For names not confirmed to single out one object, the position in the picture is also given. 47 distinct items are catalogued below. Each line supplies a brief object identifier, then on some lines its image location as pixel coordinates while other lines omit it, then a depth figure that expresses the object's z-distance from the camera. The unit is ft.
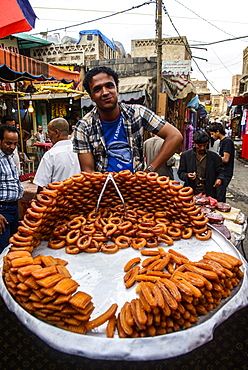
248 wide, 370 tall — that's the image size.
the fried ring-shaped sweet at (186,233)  6.96
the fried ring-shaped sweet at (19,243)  5.99
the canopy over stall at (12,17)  8.82
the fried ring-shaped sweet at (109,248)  6.36
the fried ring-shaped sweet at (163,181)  7.45
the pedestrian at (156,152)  17.93
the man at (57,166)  11.93
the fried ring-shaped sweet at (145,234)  6.78
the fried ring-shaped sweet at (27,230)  6.20
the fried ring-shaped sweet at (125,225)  7.04
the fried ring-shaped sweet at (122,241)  6.59
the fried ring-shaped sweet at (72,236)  6.61
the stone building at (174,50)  59.82
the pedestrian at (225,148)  18.63
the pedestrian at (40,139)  41.39
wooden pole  30.55
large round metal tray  3.91
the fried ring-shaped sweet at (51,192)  6.69
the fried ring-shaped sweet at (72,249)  6.32
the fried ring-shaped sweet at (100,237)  6.72
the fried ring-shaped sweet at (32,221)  6.31
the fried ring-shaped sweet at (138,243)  6.54
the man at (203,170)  14.84
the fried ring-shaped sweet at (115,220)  7.41
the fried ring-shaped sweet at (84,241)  6.38
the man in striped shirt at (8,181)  11.75
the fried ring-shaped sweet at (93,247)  6.39
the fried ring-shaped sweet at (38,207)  6.42
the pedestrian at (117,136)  8.50
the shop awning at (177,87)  32.44
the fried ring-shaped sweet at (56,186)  6.91
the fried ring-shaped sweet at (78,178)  7.32
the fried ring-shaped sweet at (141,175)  7.63
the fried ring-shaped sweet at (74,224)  7.20
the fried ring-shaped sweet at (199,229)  7.04
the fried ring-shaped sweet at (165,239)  6.68
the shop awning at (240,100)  58.80
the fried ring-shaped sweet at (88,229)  6.94
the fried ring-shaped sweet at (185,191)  7.17
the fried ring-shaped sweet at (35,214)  6.38
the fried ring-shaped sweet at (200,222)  7.00
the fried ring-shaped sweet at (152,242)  6.58
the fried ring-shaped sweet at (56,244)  6.59
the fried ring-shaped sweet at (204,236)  6.87
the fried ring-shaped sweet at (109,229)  6.82
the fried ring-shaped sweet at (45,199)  6.56
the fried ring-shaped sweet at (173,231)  7.02
